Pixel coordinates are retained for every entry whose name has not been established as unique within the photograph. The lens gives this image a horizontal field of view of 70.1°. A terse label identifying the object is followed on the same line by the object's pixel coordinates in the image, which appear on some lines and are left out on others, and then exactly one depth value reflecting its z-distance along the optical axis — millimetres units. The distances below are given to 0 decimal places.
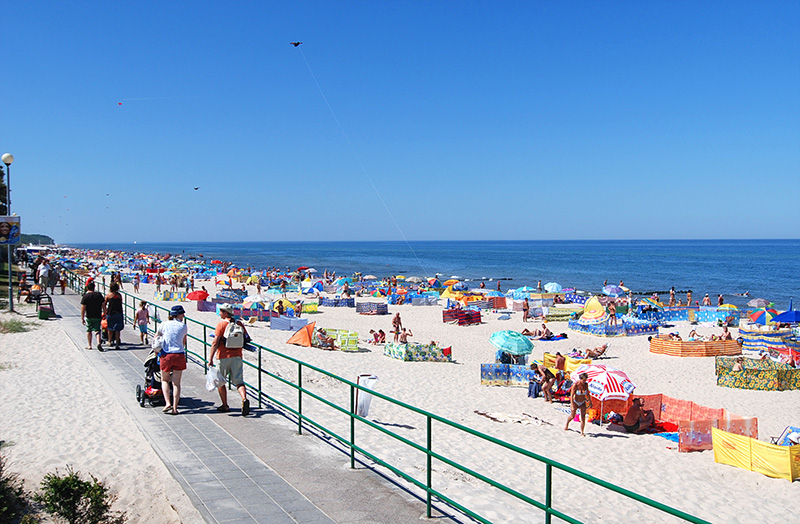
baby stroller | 6895
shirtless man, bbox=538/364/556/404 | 12516
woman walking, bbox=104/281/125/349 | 10672
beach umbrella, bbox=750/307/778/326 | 24688
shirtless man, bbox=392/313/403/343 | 21356
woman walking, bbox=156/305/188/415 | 6547
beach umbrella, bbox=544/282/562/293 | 36250
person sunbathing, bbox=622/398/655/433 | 10406
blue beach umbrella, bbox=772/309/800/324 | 22125
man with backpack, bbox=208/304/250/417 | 6609
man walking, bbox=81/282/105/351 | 10508
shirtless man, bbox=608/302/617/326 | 23009
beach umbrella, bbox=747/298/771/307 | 33625
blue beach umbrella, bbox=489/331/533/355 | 14795
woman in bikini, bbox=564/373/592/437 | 10266
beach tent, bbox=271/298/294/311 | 24856
